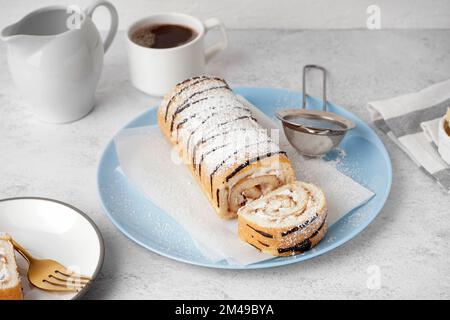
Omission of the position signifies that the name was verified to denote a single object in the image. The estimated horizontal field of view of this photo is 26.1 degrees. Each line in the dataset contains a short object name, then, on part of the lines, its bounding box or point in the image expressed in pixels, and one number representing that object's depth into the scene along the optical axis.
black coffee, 1.05
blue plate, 0.86
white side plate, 0.85
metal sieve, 0.95
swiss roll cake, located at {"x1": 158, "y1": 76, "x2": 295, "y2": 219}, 0.90
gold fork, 0.82
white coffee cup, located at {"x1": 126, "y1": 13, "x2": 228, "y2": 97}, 1.03
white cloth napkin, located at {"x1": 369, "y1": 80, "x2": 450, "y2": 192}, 0.96
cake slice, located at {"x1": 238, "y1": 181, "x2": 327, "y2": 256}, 0.85
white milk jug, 0.97
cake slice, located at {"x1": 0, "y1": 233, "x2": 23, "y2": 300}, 0.80
